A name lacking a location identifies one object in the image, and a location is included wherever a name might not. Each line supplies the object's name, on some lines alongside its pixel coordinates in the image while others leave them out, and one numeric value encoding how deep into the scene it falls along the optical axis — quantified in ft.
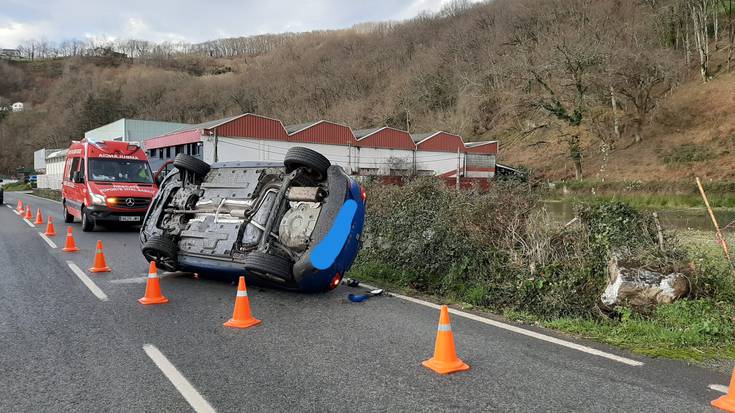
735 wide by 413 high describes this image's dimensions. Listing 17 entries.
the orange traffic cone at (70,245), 37.09
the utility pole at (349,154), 142.10
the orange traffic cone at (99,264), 29.12
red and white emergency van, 48.62
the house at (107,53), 583.17
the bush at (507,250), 21.06
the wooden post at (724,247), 20.49
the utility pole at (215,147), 117.39
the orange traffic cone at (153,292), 21.85
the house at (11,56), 637.47
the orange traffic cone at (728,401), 11.86
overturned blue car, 21.53
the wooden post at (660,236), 20.81
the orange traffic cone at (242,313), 18.52
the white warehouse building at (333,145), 121.19
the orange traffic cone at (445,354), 14.28
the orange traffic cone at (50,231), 46.50
